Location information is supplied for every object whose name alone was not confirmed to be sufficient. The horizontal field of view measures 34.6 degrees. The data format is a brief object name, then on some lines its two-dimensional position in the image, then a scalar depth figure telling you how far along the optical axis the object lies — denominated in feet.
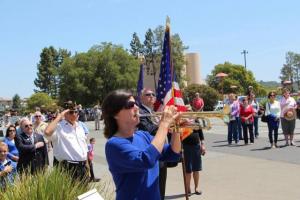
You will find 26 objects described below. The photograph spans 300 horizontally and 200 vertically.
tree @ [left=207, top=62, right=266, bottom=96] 305.32
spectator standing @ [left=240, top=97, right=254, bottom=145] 51.75
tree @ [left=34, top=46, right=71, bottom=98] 328.49
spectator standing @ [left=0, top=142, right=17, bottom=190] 22.45
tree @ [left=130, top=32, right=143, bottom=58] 266.77
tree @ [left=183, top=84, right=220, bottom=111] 173.78
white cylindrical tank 336.08
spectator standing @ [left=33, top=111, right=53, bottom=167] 34.11
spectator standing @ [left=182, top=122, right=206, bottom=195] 27.71
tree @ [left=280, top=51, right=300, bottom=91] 347.97
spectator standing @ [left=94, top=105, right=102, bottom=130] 93.18
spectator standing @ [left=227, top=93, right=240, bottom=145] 52.85
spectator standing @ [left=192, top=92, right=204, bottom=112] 52.19
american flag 17.78
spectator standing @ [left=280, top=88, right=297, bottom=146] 47.98
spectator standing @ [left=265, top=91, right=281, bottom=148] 47.24
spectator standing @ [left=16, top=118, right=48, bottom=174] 26.94
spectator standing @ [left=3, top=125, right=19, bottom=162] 27.72
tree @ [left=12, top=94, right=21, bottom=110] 422.74
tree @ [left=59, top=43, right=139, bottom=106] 208.74
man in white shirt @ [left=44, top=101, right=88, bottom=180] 22.95
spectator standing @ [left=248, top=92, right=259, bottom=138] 53.36
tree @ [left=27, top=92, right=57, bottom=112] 268.82
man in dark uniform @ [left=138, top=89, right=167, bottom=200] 20.20
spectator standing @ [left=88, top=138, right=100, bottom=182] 33.21
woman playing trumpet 10.49
